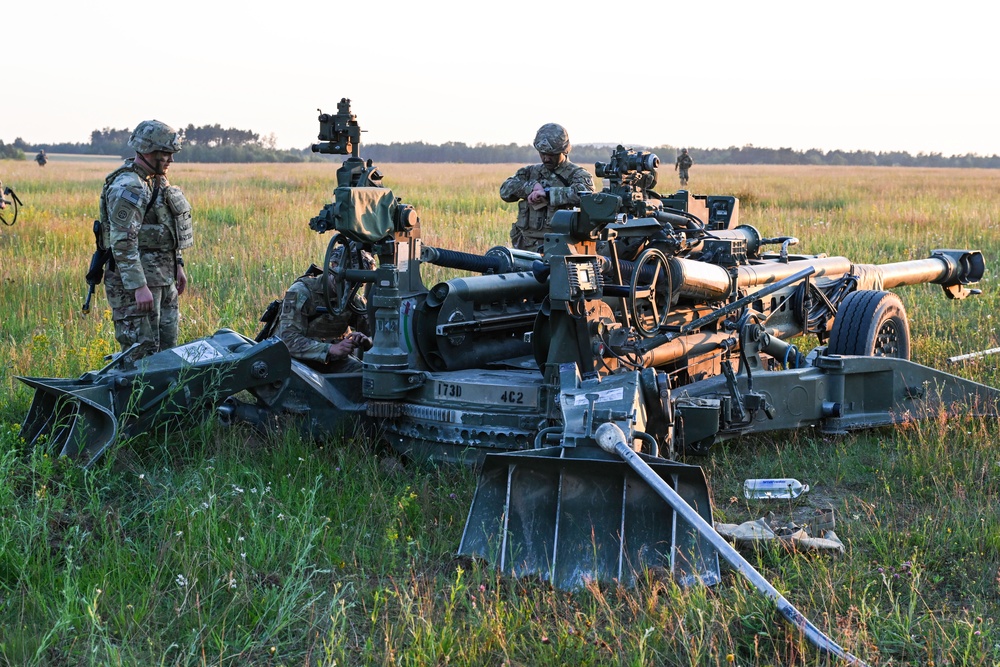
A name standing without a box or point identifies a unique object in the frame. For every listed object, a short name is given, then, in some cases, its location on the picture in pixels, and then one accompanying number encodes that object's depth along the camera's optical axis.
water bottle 6.40
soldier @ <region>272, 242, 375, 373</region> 7.52
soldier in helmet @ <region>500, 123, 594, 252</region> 10.07
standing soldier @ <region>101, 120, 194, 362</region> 7.68
